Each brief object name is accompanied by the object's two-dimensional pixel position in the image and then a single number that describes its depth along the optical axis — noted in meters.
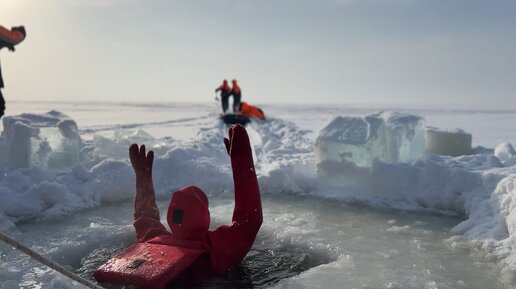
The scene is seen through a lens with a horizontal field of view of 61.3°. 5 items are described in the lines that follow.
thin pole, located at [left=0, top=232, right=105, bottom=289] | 2.12
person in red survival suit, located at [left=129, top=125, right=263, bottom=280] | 3.17
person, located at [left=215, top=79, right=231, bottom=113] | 19.22
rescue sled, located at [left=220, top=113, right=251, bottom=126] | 16.47
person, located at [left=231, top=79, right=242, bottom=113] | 19.48
